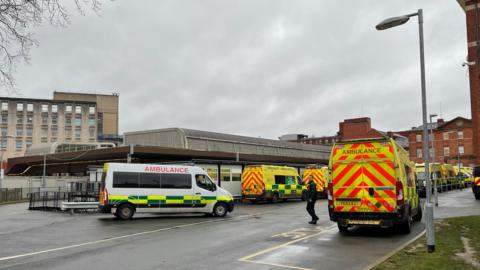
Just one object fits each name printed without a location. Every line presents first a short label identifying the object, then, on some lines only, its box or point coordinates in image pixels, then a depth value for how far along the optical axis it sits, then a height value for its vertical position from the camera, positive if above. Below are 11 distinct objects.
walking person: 15.45 -0.58
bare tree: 8.73 +3.60
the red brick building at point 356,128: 72.38 +9.62
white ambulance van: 18.05 -0.33
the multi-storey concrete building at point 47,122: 103.19 +15.53
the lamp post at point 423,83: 9.23 +2.20
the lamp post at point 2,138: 97.39 +10.64
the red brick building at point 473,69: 32.62 +8.64
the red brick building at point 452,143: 86.94 +7.49
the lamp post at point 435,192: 22.97 -0.68
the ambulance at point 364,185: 11.73 -0.14
